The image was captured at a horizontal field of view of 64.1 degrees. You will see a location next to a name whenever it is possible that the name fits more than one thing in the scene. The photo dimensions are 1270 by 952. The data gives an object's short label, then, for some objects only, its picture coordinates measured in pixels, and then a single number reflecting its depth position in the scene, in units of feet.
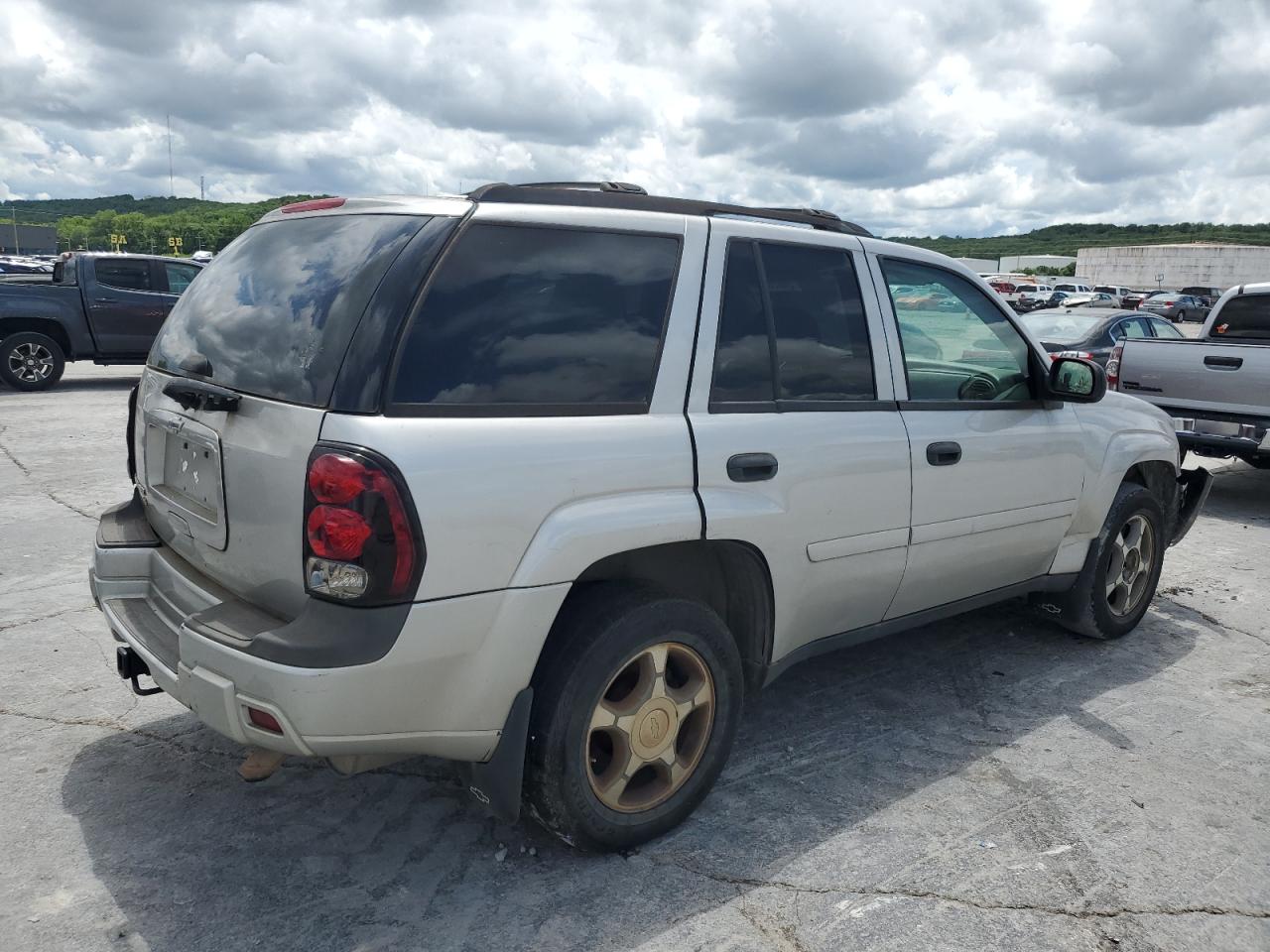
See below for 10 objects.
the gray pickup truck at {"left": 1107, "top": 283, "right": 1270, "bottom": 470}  25.45
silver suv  7.96
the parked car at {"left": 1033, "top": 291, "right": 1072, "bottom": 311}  156.25
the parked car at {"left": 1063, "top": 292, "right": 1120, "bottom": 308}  145.07
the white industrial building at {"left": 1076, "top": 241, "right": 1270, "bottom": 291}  286.66
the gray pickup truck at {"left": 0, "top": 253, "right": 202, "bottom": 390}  43.24
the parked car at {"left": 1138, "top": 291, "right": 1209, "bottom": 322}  161.48
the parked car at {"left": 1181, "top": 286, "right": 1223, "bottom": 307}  185.98
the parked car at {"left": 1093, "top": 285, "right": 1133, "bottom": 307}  169.36
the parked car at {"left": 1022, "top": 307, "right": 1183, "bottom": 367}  35.47
